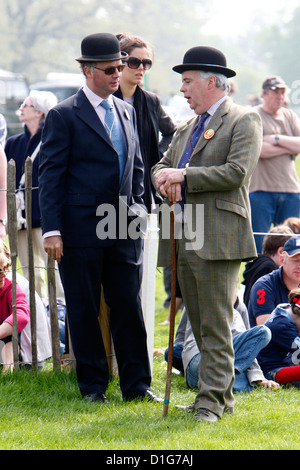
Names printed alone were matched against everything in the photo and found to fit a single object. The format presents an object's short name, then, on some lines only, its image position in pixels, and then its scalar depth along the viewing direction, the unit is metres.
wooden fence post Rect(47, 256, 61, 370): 11.44
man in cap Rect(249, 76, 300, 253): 16.95
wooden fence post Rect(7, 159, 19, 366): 11.30
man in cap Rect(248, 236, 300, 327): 12.43
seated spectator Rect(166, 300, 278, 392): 11.18
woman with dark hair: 11.20
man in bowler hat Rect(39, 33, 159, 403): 9.88
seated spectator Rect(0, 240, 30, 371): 11.54
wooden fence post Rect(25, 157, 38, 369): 11.43
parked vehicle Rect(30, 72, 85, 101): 56.16
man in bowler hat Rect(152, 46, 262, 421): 9.04
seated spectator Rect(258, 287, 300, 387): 11.44
